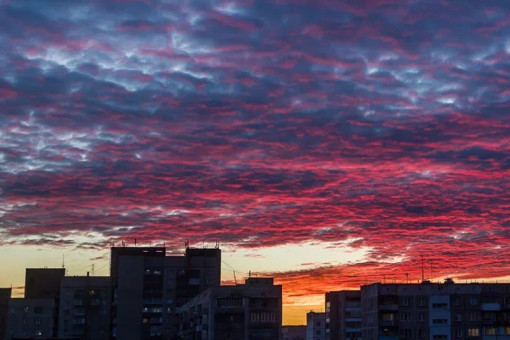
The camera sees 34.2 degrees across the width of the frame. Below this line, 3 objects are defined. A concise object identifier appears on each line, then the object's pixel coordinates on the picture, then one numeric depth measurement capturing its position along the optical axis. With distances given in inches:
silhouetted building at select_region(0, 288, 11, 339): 7342.5
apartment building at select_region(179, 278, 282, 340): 5969.5
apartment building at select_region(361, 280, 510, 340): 6924.2
